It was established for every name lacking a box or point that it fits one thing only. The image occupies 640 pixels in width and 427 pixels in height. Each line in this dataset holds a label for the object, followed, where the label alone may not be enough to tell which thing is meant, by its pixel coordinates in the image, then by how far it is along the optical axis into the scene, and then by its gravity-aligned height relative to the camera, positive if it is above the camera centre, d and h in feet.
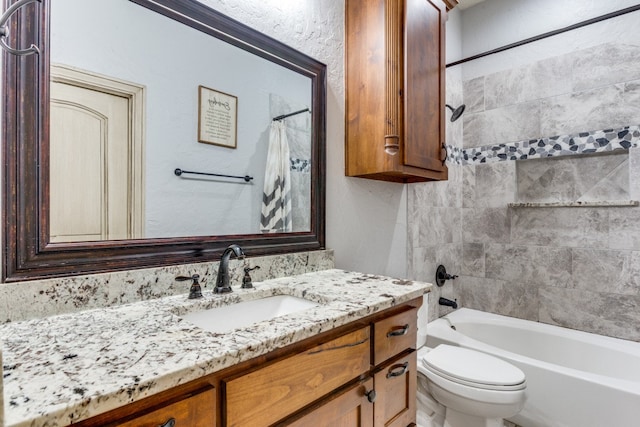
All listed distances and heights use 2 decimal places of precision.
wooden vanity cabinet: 1.92 -1.30
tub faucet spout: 7.70 -2.09
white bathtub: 4.91 -2.76
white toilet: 4.72 -2.59
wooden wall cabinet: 5.01 +2.00
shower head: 7.30 +2.25
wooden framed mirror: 2.69 +0.61
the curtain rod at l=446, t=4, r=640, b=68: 5.97 +3.58
